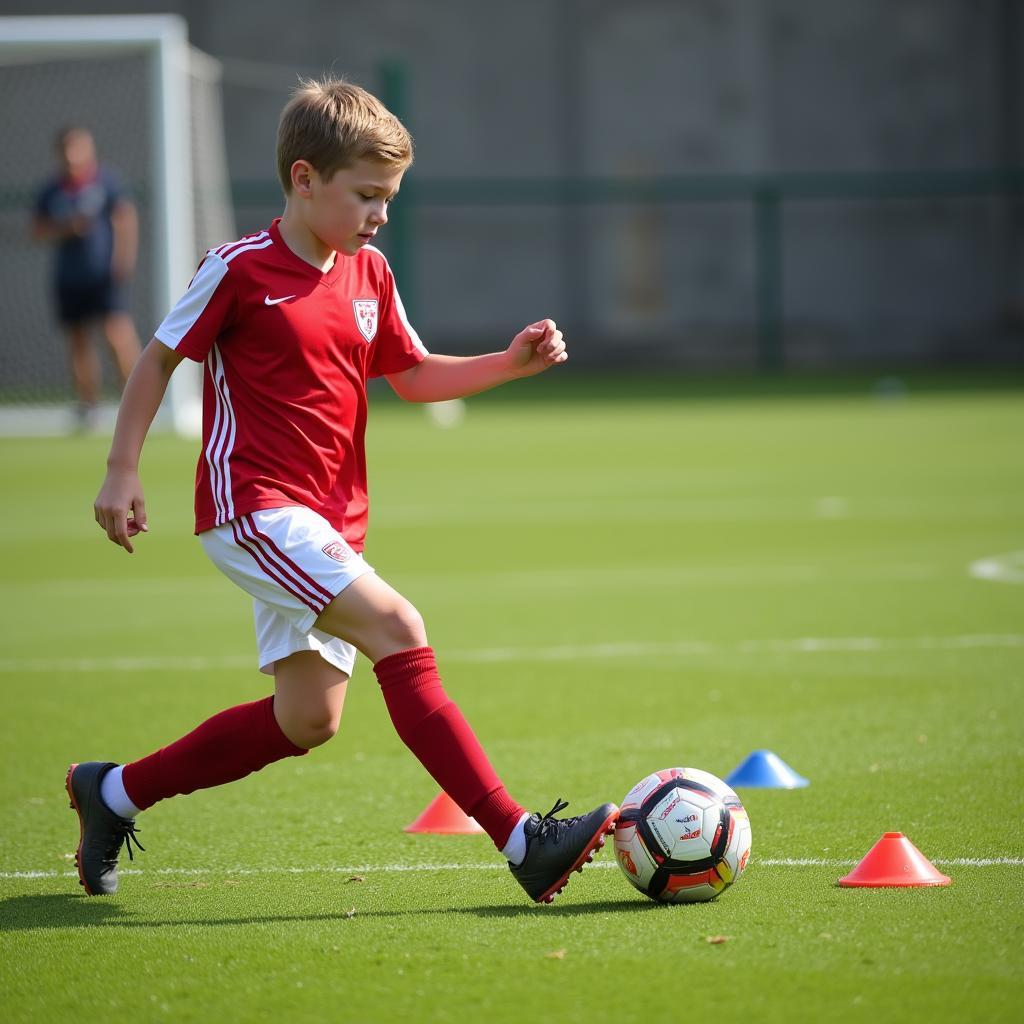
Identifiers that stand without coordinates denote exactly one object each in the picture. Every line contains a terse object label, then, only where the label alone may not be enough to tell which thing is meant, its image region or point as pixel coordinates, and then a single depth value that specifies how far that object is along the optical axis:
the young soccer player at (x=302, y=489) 7.71
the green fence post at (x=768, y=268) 58.72
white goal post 32.69
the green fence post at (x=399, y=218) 44.19
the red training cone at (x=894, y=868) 7.89
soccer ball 7.74
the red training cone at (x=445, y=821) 9.50
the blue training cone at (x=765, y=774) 10.08
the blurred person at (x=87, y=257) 33.62
